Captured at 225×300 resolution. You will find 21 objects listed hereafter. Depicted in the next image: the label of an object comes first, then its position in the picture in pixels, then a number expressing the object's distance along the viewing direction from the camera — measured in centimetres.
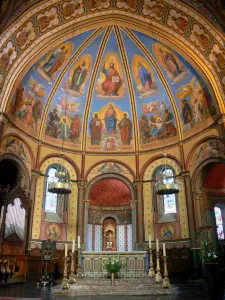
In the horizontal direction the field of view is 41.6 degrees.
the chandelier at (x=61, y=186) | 1517
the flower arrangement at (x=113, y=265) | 1258
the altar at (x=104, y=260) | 1434
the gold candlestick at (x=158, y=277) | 1273
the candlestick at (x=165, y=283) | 1191
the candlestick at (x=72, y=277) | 1294
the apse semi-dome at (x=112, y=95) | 1991
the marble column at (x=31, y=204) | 1869
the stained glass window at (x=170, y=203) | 2102
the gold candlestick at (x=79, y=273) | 1381
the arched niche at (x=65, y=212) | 1983
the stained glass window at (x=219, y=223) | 2099
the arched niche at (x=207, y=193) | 1917
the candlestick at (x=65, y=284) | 1189
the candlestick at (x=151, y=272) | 1368
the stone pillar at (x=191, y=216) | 1822
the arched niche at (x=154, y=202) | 1992
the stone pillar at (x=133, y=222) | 2094
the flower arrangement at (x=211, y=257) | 1114
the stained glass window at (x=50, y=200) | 2104
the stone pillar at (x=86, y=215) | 2112
